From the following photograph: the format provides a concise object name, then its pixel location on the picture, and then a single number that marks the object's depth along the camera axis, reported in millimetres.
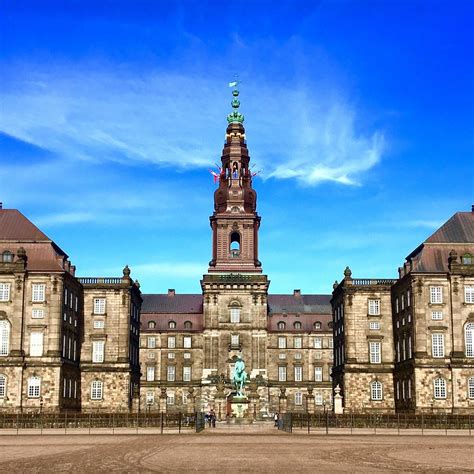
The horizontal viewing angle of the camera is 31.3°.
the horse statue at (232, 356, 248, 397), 84688
